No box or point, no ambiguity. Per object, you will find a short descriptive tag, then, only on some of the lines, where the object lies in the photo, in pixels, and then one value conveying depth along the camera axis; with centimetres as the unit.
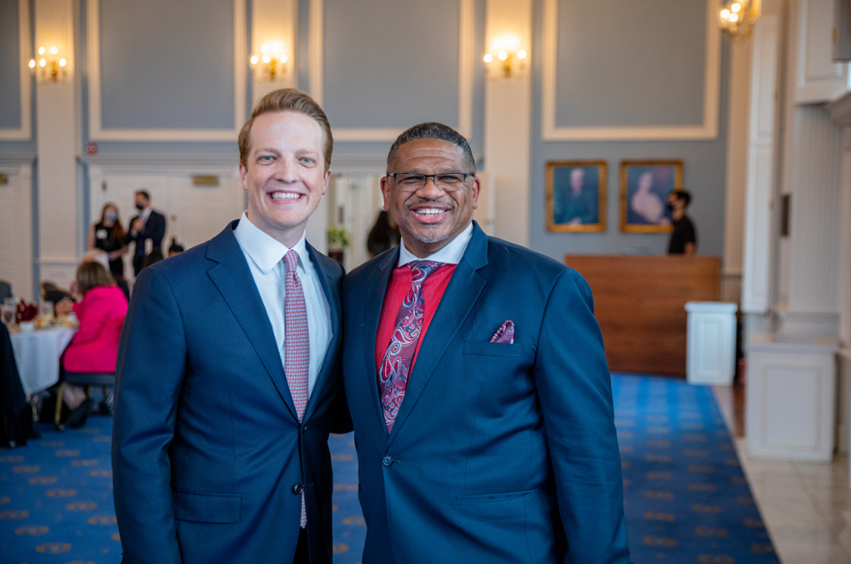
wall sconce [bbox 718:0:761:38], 692
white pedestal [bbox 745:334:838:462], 495
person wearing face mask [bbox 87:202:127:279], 1005
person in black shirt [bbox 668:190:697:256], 840
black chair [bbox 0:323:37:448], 501
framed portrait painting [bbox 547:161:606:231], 1019
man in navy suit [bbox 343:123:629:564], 164
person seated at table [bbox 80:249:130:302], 689
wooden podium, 816
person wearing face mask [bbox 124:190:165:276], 988
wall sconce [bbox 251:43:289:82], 1059
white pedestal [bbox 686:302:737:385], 778
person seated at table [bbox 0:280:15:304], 775
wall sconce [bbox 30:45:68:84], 1099
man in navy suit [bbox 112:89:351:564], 160
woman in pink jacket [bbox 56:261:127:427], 577
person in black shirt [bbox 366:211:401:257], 966
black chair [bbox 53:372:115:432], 576
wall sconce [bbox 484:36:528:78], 1005
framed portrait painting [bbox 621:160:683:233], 998
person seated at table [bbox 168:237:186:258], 790
